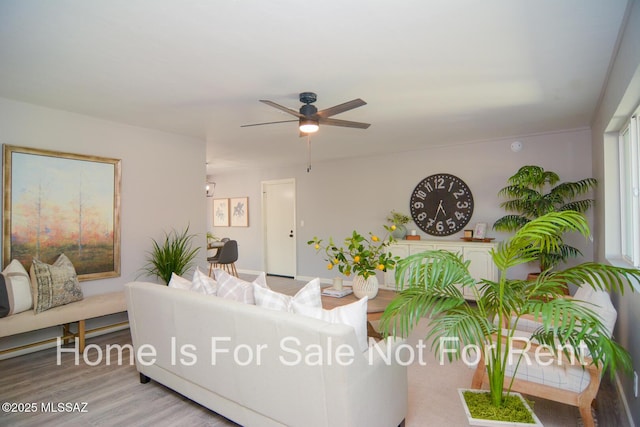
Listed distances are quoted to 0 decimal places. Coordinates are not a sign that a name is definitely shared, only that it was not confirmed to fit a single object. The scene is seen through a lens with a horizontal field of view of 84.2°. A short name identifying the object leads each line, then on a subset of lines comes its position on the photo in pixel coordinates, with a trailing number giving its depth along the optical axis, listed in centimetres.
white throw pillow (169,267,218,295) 240
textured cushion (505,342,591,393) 204
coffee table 307
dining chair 583
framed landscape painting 329
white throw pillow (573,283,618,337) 210
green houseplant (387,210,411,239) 569
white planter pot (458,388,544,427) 147
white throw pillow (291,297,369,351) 186
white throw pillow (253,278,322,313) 203
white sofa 161
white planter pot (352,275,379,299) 344
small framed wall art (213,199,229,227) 823
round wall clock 534
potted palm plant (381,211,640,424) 142
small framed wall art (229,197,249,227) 788
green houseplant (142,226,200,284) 419
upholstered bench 296
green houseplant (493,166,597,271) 423
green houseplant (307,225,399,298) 336
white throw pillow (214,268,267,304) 223
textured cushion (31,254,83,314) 318
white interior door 728
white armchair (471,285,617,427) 199
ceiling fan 290
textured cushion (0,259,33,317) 300
